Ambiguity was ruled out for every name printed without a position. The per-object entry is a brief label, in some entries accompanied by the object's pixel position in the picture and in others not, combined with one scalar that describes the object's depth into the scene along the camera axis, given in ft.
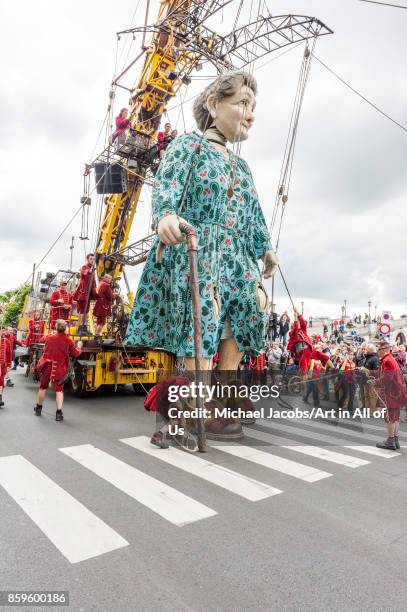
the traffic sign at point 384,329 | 39.63
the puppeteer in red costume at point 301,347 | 19.56
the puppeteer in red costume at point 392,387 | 14.66
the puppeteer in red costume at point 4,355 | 20.80
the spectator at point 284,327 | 38.75
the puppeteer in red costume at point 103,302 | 23.61
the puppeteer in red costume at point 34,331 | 29.78
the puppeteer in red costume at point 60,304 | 25.58
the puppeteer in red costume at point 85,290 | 23.93
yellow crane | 30.83
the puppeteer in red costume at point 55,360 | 18.24
